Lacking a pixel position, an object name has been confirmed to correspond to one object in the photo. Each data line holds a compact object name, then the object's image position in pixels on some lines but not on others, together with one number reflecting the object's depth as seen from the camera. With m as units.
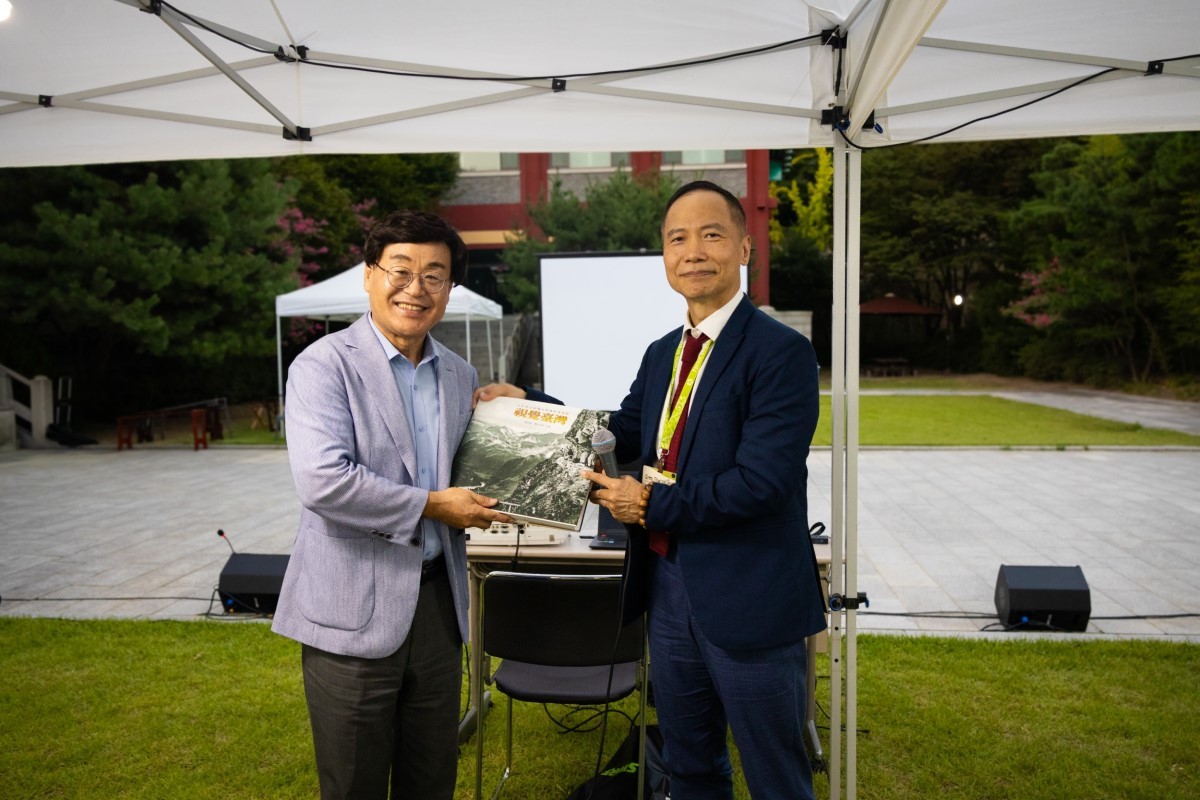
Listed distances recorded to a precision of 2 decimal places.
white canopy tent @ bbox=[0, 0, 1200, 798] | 2.97
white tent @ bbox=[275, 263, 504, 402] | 12.86
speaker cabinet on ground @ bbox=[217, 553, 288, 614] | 5.41
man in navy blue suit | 2.05
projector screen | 5.79
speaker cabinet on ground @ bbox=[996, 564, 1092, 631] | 5.00
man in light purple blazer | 2.05
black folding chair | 3.04
